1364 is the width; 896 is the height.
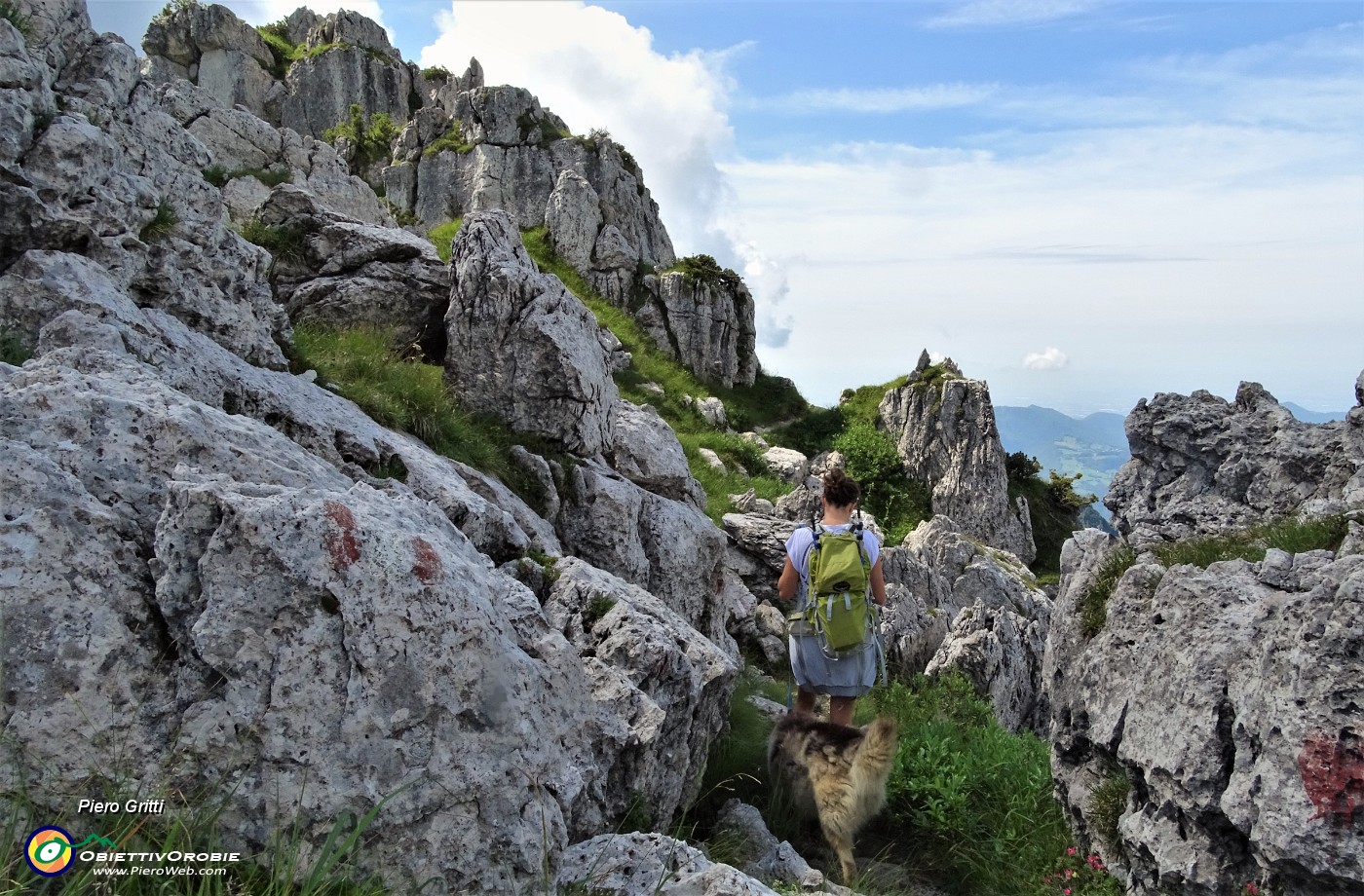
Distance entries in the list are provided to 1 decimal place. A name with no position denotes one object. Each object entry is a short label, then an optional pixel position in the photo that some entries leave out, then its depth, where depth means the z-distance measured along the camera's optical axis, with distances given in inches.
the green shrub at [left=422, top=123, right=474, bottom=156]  1871.3
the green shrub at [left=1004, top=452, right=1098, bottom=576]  1814.7
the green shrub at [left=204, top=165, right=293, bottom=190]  620.0
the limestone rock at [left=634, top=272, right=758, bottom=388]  1672.0
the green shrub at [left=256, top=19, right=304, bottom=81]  2746.1
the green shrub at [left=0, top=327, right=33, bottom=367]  272.5
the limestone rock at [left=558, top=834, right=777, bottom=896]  187.6
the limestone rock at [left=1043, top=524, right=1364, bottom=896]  219.0
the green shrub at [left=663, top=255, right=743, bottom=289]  1720.0
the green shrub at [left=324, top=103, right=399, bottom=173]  2159.2
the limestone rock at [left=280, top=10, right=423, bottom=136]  2556.6
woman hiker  354.9
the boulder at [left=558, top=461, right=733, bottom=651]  470.6
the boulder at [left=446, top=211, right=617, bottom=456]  511.5
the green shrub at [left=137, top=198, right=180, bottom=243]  386.9
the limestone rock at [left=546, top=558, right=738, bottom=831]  255.6
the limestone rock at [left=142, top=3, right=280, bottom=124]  2527.1
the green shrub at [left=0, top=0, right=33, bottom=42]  371.0
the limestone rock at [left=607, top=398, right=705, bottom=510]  608.4
